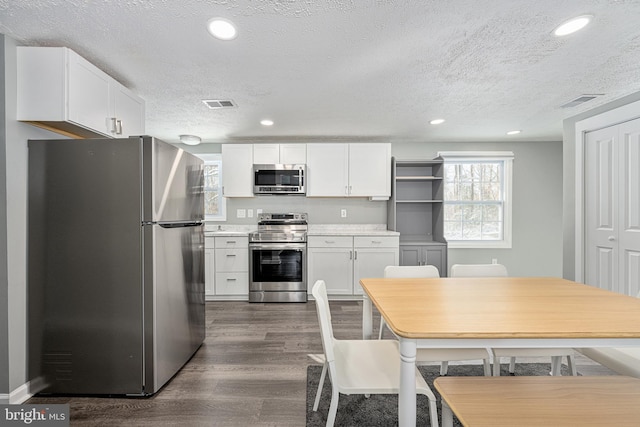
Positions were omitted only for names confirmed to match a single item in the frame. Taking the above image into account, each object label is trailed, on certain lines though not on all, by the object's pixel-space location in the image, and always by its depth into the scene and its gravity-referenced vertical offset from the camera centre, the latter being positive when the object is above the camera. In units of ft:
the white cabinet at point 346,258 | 13.51 -1.98
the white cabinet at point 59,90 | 6.23 +2.57
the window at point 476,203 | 15.58 +0.54
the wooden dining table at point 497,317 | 3.76 -1.45
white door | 9.34 +0.20
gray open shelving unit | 13.79 +0.12
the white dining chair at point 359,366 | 4.41 -2.48
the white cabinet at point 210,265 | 13.56 -2.31
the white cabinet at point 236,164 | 14.37 +2.29
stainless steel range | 13.29 -2.39
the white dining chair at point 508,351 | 5.64 -2.56
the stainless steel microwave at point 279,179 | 14.17 +1.57
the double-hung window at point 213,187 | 15.75 +1.33
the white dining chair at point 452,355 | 5.49 -2.56
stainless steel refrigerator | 6.43 -1.13
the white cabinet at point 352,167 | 14.29 +2.15
